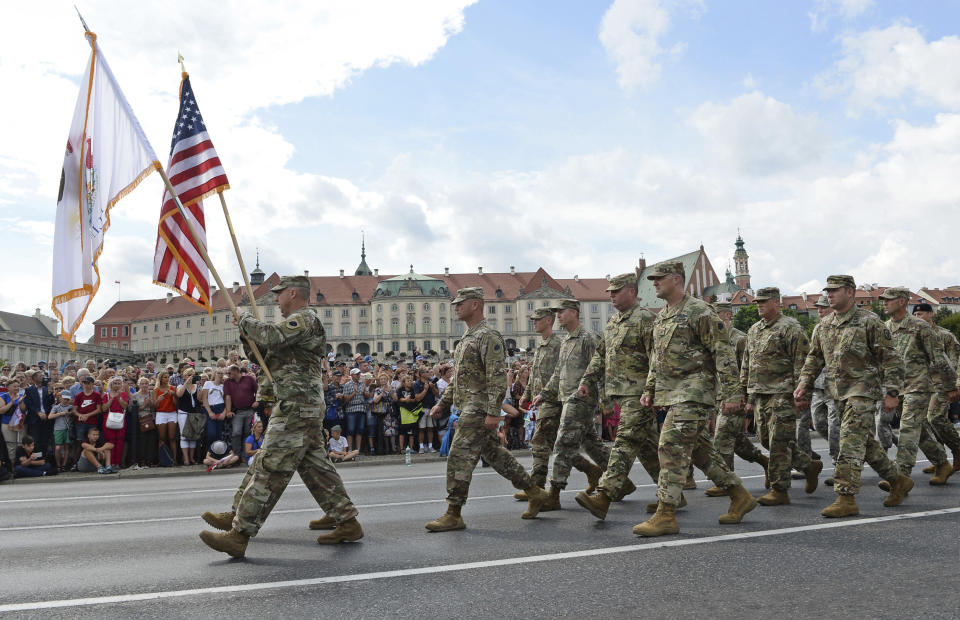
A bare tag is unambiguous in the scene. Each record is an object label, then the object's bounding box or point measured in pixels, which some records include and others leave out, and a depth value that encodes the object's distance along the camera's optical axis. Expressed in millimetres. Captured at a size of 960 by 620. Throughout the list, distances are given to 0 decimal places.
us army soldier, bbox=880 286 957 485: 9031
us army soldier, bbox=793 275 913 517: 7641
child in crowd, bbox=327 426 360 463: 15625
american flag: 6871
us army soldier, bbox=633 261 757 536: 6598
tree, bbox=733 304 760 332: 104006
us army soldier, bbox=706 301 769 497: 8953
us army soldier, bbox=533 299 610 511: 8273
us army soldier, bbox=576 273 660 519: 7418
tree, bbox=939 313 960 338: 99750
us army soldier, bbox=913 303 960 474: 9953
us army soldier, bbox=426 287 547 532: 7137
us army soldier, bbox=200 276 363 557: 6008
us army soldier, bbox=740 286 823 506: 8578
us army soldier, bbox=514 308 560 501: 8727
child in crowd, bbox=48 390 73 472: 14281
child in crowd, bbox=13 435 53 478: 13688
